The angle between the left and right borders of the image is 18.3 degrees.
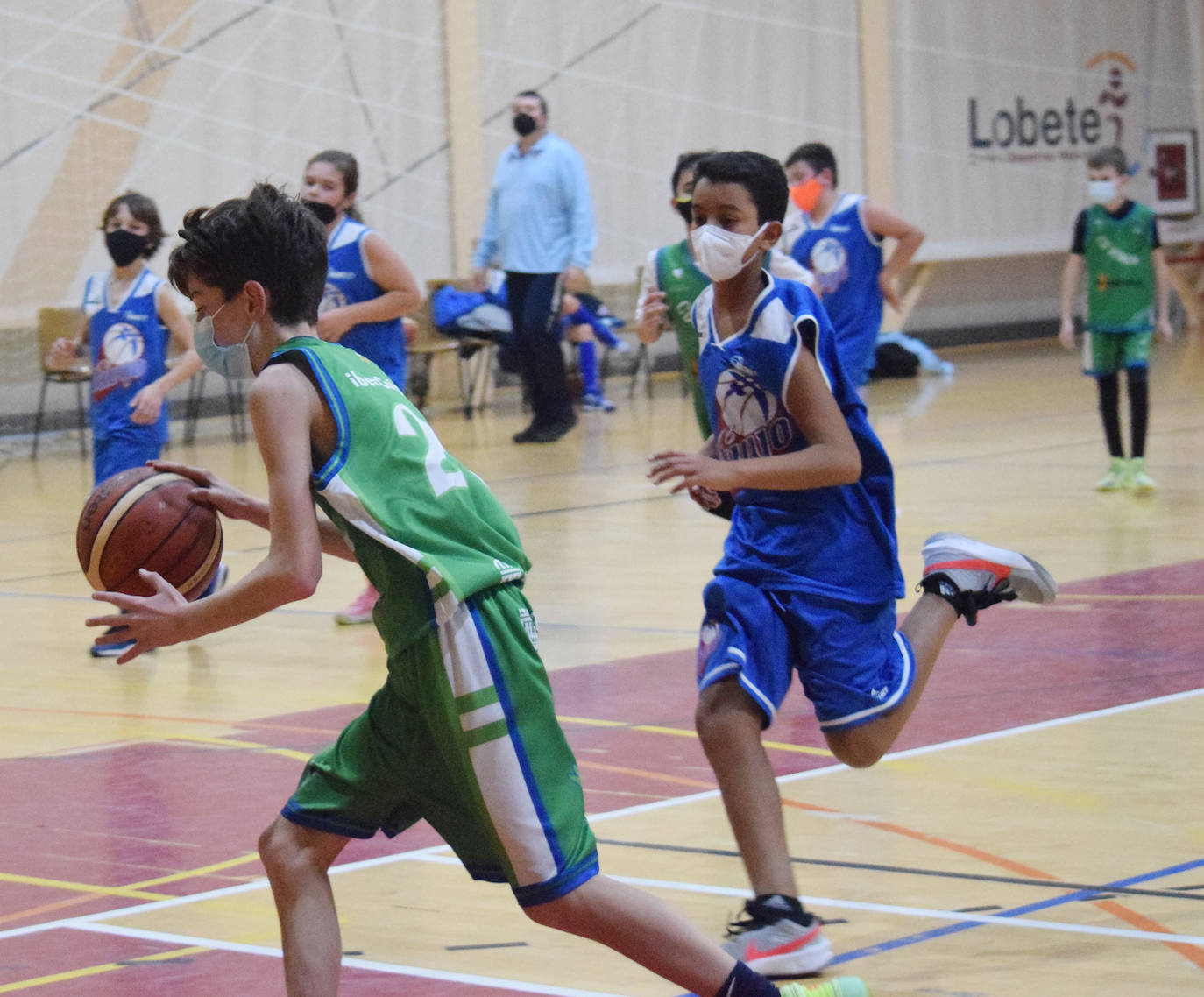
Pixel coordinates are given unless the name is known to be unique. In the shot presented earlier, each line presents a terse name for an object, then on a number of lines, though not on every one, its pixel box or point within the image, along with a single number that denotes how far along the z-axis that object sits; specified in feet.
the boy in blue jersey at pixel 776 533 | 22.37
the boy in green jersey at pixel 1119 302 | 61.17
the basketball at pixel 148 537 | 21.10
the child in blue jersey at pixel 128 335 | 45.01
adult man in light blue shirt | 81.72
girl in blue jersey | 41.74
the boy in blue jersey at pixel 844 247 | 54.83
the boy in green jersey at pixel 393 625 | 17.78
